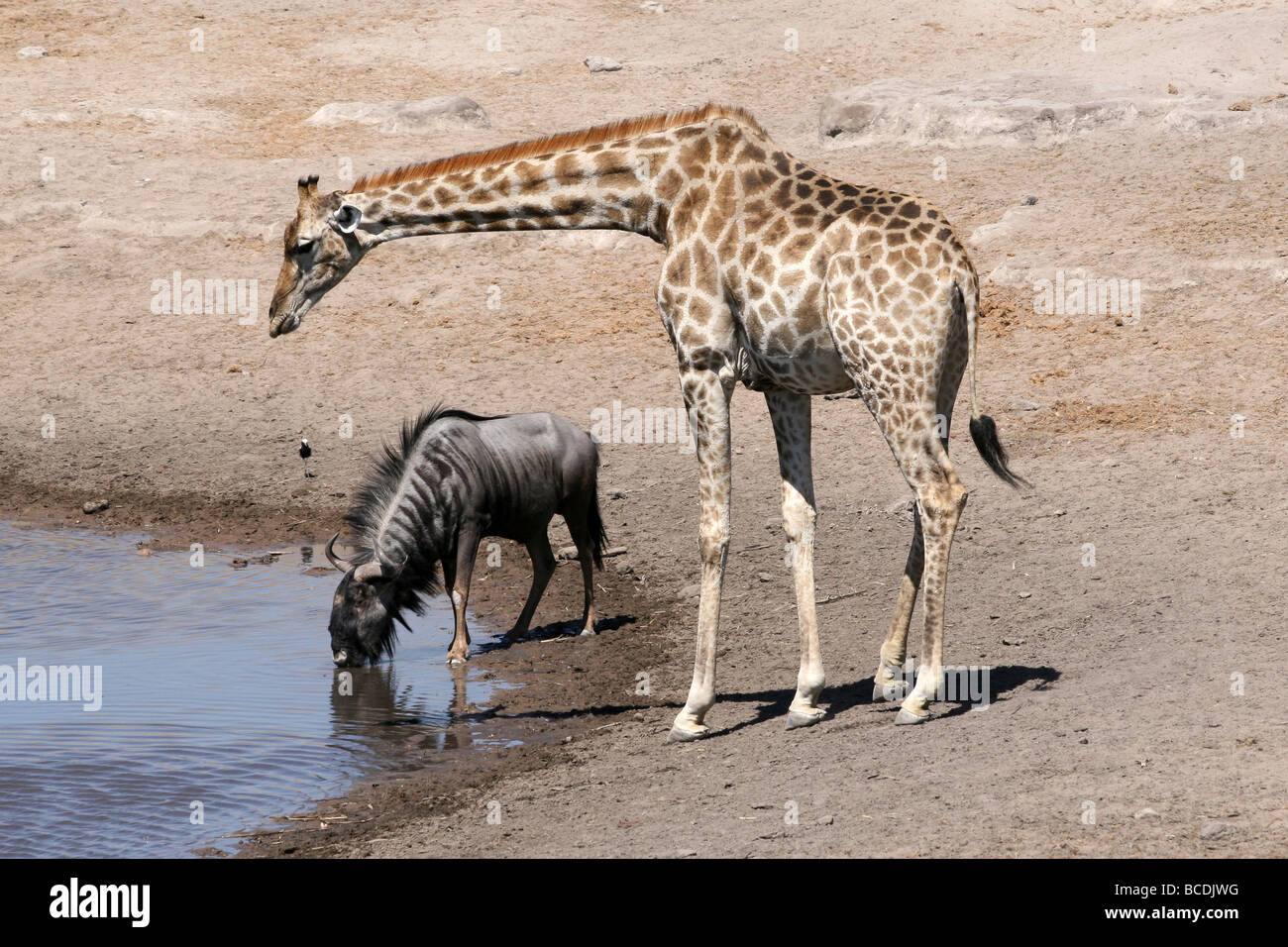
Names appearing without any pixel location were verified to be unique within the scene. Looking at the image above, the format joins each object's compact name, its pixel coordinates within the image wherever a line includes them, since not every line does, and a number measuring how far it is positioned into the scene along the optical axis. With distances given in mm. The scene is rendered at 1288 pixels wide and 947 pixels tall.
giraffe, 7742
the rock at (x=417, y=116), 21984
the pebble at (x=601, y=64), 24422
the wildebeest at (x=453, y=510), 10305
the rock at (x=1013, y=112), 19016
